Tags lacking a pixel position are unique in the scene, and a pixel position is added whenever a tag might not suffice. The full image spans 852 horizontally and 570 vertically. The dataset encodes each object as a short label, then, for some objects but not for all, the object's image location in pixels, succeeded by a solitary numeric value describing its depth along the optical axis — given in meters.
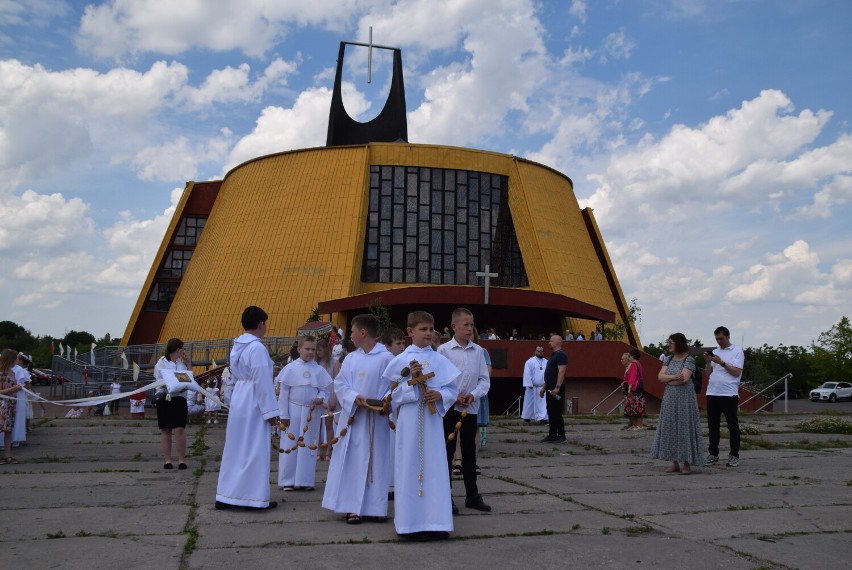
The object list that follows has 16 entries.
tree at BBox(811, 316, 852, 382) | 54.22
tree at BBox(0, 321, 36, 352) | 83.81
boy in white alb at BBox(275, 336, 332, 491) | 7.71
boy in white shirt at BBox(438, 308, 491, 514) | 6.36
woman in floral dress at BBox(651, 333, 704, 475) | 8.53
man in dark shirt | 11.80
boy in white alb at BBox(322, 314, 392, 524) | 5.96
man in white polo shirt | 9.05
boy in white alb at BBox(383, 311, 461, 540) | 5.34
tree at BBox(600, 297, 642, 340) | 28.84
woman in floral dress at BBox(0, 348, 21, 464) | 9.41
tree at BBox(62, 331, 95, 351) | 98.75
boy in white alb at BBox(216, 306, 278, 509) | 6.38
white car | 44.78
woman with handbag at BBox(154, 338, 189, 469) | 8.59
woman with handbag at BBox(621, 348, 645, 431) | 14.23
